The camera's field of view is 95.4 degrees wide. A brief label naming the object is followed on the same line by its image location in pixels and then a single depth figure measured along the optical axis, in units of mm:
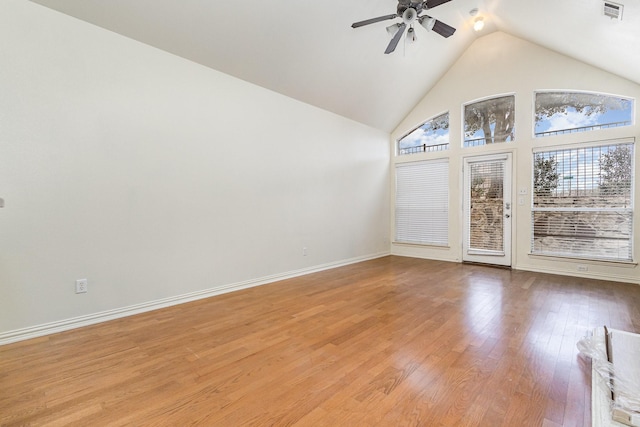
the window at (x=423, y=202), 5867
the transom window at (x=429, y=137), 5855
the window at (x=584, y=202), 4203
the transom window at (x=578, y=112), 4238
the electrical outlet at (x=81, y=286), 2677
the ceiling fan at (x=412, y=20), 2902
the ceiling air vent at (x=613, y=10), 2691
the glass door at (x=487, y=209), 5133
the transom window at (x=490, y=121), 5145
